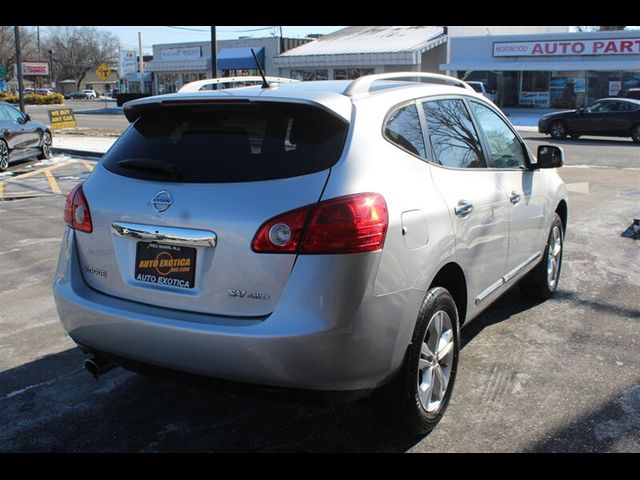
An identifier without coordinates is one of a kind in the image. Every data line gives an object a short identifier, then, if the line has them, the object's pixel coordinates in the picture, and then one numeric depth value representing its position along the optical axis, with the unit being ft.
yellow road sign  130.80
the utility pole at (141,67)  202.80
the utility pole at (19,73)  83.51
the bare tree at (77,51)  392.88
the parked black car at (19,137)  49.96
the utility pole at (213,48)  53.62
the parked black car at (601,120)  73.51
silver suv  9.00
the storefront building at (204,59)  160.66
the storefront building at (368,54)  133.18
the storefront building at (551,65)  115.96
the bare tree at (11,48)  306.55
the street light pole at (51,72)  359.74
